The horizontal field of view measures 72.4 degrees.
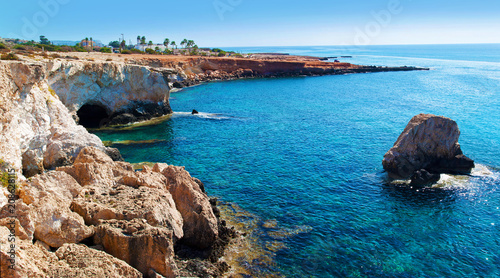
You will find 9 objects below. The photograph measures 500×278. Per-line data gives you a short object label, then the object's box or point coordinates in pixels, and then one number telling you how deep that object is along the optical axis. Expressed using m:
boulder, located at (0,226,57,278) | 11.01
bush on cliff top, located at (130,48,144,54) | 120.68
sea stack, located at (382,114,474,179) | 32.16
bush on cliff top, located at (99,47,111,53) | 104.75
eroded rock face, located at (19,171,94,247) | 13.90
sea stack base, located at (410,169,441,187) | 29.95
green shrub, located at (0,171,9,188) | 16.20
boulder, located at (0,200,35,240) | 13.40
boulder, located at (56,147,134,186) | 19.20
